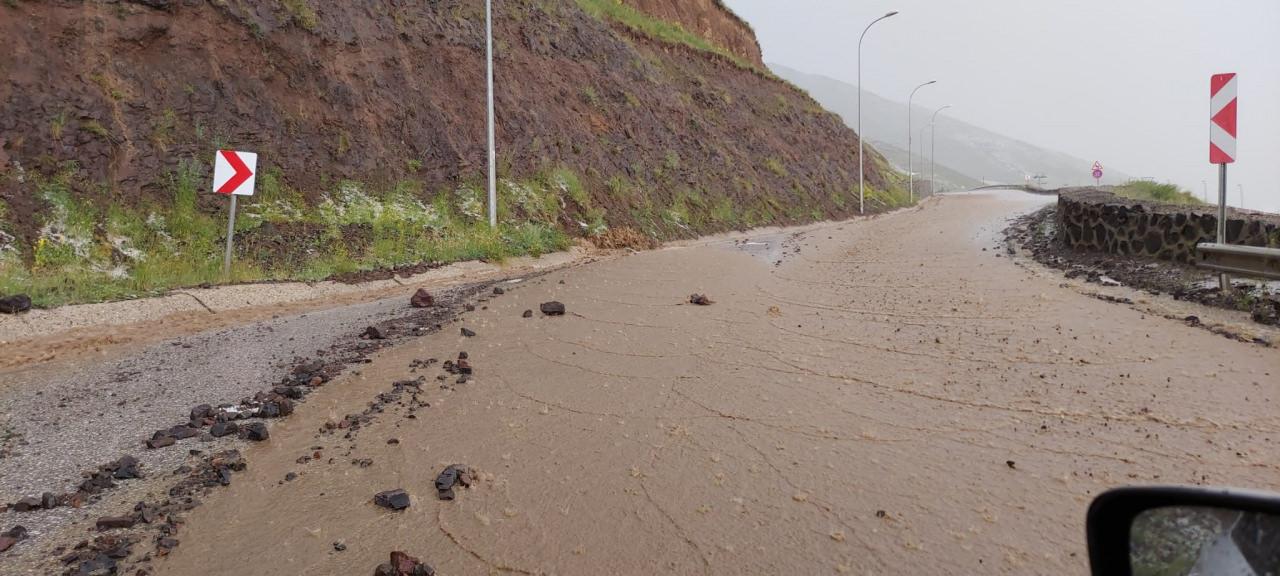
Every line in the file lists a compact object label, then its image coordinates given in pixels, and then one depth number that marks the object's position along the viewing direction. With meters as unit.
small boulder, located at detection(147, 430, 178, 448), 4.08
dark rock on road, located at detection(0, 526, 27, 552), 2.93
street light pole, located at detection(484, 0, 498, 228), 15.67
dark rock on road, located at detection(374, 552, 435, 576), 2.72
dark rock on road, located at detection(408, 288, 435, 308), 8.55
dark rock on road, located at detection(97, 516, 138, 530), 3.10
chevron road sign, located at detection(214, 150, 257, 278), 10.85
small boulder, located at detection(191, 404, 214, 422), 4.47
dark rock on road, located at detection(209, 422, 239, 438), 4.25
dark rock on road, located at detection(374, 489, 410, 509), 3.29
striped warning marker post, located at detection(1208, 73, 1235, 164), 8.31
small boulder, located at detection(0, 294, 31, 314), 7.30
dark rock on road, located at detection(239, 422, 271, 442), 4.19
